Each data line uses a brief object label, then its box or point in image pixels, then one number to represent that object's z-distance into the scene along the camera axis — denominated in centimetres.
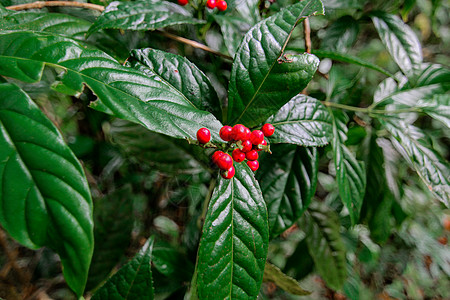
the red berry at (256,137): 28
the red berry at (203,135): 25
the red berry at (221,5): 40
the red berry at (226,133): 27
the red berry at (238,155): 29
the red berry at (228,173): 28
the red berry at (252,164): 32
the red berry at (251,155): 30
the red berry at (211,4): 39
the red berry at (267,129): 31
